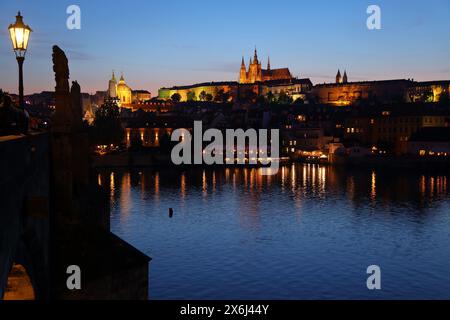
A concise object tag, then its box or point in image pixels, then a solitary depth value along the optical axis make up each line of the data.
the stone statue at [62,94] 17.47
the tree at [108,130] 119.00
